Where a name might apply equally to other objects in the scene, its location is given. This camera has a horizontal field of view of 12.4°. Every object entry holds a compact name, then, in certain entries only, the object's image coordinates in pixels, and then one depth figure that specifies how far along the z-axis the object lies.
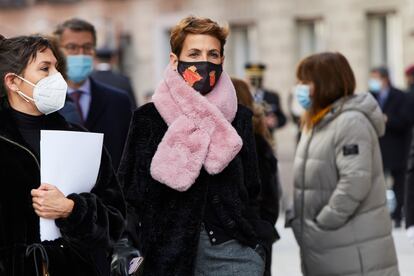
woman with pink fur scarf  8.31
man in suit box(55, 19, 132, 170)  10.92
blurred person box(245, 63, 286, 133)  20.03
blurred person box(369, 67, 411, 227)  21.65
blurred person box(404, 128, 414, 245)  10.25
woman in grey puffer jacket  10.25
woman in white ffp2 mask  7.20
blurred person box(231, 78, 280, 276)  9.88
